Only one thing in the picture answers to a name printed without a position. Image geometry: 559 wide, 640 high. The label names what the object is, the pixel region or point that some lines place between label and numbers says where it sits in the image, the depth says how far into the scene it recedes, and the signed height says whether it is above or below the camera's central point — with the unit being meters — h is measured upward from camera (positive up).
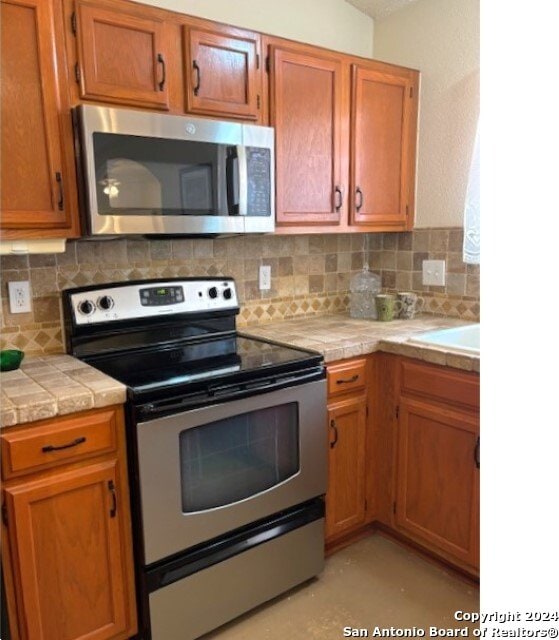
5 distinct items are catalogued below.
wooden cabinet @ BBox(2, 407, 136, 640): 1.41 -0.83
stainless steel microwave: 1.66 +0.25
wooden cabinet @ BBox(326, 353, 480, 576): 1.92 -0.82
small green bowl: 1.69 -0.35
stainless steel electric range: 1.58 -0.66
